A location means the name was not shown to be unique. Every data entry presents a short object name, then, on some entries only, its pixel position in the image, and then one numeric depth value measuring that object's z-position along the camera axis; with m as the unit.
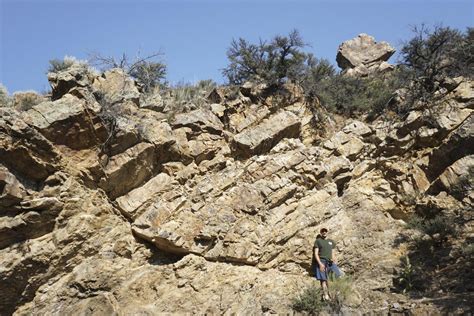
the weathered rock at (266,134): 10.30
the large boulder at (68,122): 8.13
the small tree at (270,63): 12.29
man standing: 8.10
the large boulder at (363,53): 19.30
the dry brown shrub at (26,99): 9.30
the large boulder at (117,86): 9.81
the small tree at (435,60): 11.72
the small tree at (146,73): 11.07
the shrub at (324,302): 7.64
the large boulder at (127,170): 8.80
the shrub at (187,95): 11.04
